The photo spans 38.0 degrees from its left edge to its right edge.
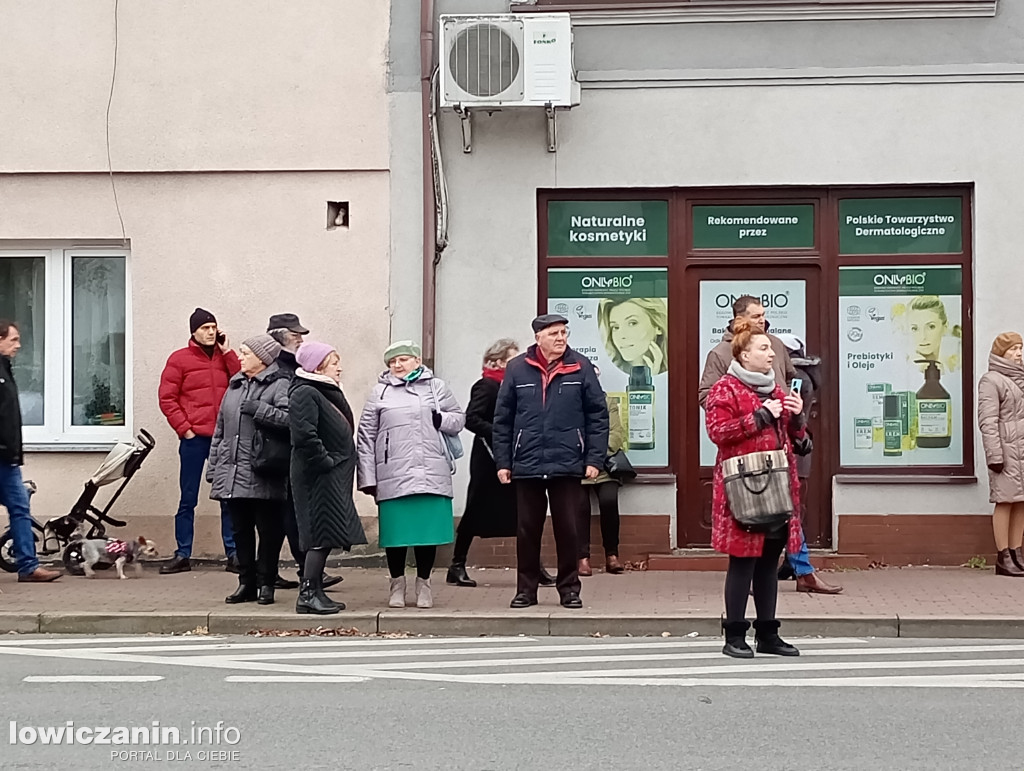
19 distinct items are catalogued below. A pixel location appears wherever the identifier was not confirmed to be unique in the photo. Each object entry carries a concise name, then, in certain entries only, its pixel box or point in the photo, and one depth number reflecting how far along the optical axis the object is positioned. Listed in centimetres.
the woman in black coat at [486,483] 1070
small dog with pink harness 1158
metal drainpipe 1212
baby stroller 1161
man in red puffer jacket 1188
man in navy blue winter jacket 965
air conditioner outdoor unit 1176
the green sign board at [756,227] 1220
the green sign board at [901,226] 1211
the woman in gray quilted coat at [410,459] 963
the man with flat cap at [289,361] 993
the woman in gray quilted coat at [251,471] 1004
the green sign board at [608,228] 1227
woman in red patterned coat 798
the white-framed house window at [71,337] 1281
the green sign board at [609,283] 1226
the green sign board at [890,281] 1212
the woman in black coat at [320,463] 935
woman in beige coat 1121
